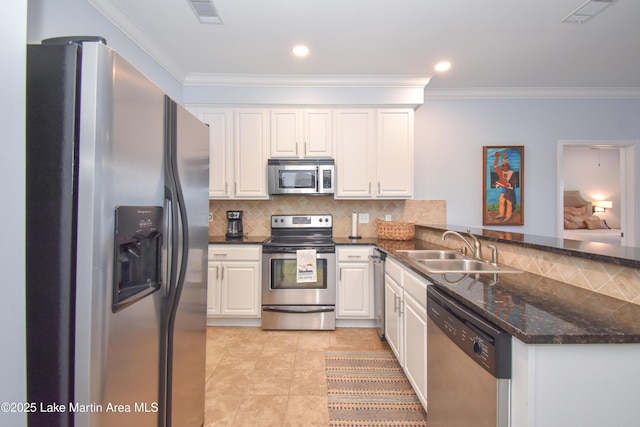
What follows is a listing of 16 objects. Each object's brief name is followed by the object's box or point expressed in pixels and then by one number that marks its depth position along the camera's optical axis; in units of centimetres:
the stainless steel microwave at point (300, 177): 323
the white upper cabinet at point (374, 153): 331
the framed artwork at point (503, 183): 360
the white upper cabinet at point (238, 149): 328
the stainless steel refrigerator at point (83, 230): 80
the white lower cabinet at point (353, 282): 304
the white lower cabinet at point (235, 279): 305
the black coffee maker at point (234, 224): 343
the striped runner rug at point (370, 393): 178
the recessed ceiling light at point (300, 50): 262
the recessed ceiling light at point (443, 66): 292
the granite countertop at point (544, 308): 88
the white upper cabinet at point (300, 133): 329
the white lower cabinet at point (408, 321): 171
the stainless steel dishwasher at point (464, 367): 95
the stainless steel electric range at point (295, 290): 298
